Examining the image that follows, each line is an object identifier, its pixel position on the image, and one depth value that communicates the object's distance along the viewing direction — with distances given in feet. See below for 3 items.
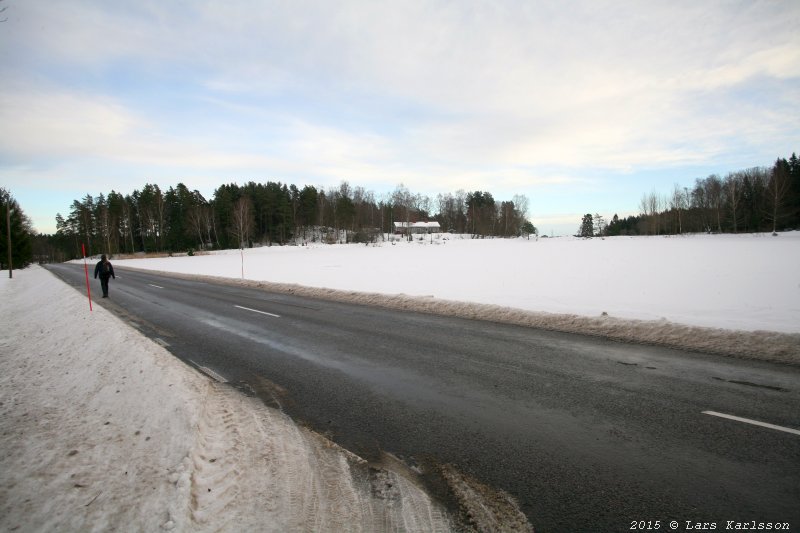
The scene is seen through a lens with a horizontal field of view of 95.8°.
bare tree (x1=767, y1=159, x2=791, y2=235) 180.45
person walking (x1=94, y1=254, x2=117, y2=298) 52.24
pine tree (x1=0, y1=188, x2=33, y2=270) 151.23
